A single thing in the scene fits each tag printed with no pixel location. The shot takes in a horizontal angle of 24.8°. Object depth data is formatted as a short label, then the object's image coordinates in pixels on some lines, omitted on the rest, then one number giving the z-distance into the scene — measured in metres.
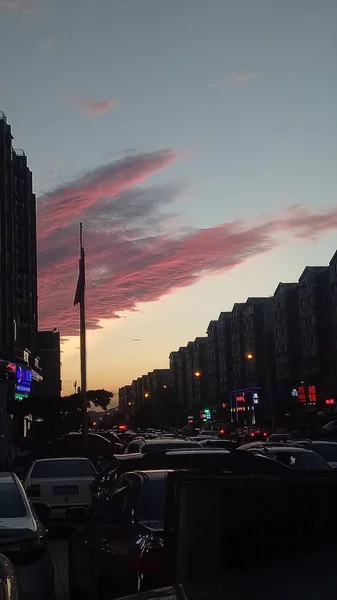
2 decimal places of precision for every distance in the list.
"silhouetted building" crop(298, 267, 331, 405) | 83.81
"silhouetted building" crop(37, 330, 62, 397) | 101.38
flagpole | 28.83
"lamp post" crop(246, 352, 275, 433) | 97.21
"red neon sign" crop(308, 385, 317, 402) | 85.19
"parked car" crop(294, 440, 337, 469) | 21.14
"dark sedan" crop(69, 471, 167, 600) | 5.79
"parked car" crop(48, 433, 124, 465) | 31.45
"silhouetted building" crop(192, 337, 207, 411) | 142.38
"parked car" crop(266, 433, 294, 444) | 33.33
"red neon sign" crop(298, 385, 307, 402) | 86.19
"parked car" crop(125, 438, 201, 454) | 17.70
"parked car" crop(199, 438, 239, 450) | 22.52
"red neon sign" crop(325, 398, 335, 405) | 81.19
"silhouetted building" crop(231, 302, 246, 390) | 113.75
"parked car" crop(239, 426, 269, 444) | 47.97
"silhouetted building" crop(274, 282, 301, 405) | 92.12
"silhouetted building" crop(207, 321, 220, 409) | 131.00
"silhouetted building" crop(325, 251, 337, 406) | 77.40
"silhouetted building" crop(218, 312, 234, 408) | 123.19
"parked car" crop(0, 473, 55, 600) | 6.89
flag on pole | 29.62
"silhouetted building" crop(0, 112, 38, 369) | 52.47
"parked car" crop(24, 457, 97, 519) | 15.42
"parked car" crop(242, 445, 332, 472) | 16.17
